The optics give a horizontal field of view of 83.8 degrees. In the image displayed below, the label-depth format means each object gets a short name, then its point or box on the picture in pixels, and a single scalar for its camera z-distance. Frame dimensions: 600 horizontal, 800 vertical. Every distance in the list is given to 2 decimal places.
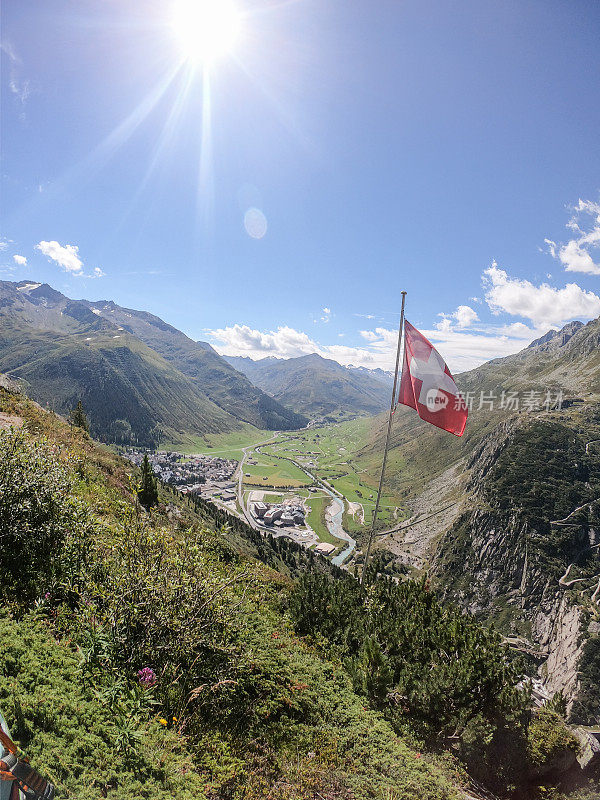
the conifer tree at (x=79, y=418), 55.62
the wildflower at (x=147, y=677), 7.82
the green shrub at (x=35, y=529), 9.67
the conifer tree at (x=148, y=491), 36.50
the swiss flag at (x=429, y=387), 14.77
